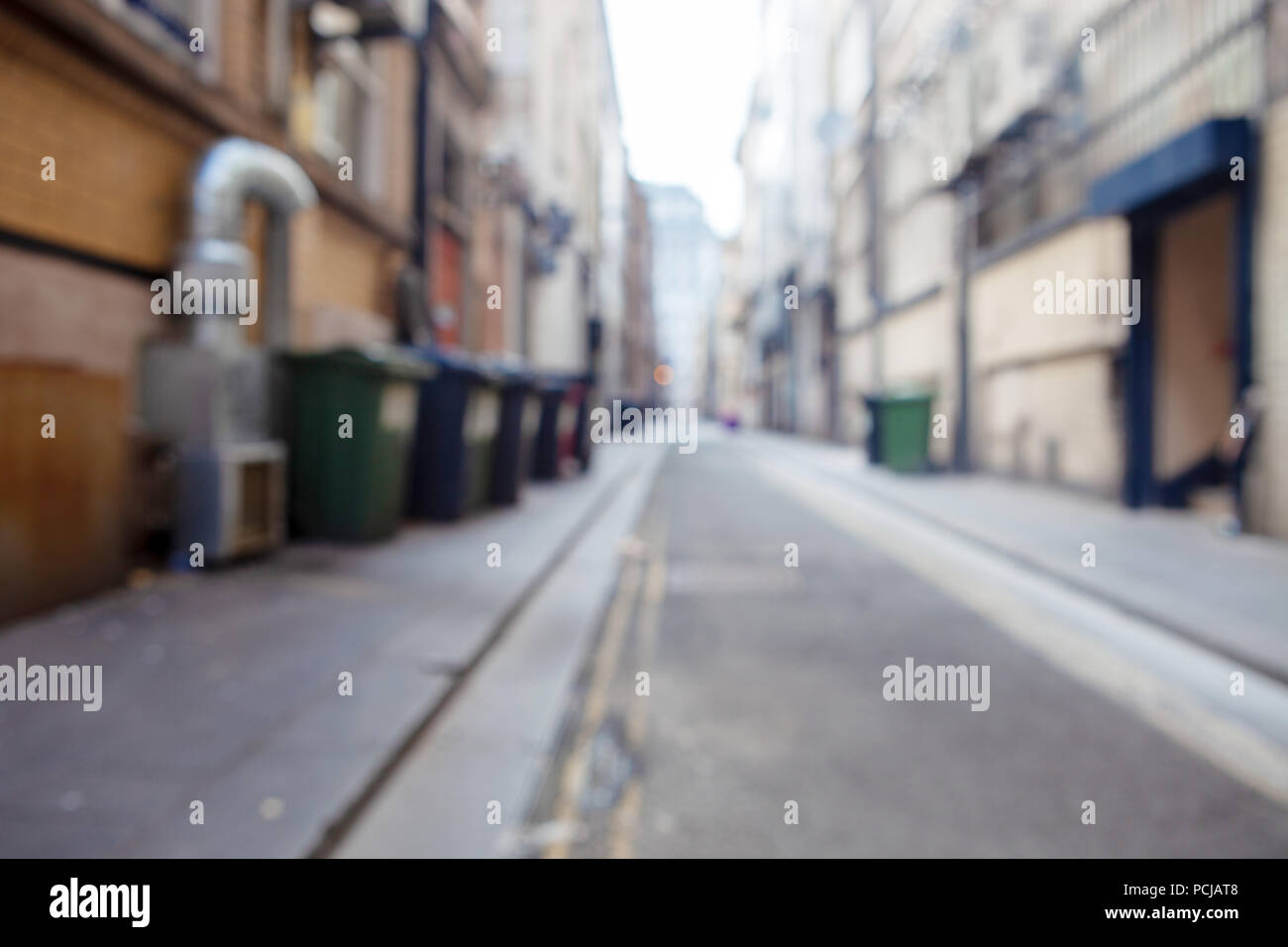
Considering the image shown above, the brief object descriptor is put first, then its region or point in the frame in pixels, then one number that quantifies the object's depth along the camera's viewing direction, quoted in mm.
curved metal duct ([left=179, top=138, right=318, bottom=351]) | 7070
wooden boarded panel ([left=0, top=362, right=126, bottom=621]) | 4980
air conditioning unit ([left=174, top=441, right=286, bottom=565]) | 6711
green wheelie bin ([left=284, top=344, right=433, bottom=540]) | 7961
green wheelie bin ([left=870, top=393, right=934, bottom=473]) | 17438
